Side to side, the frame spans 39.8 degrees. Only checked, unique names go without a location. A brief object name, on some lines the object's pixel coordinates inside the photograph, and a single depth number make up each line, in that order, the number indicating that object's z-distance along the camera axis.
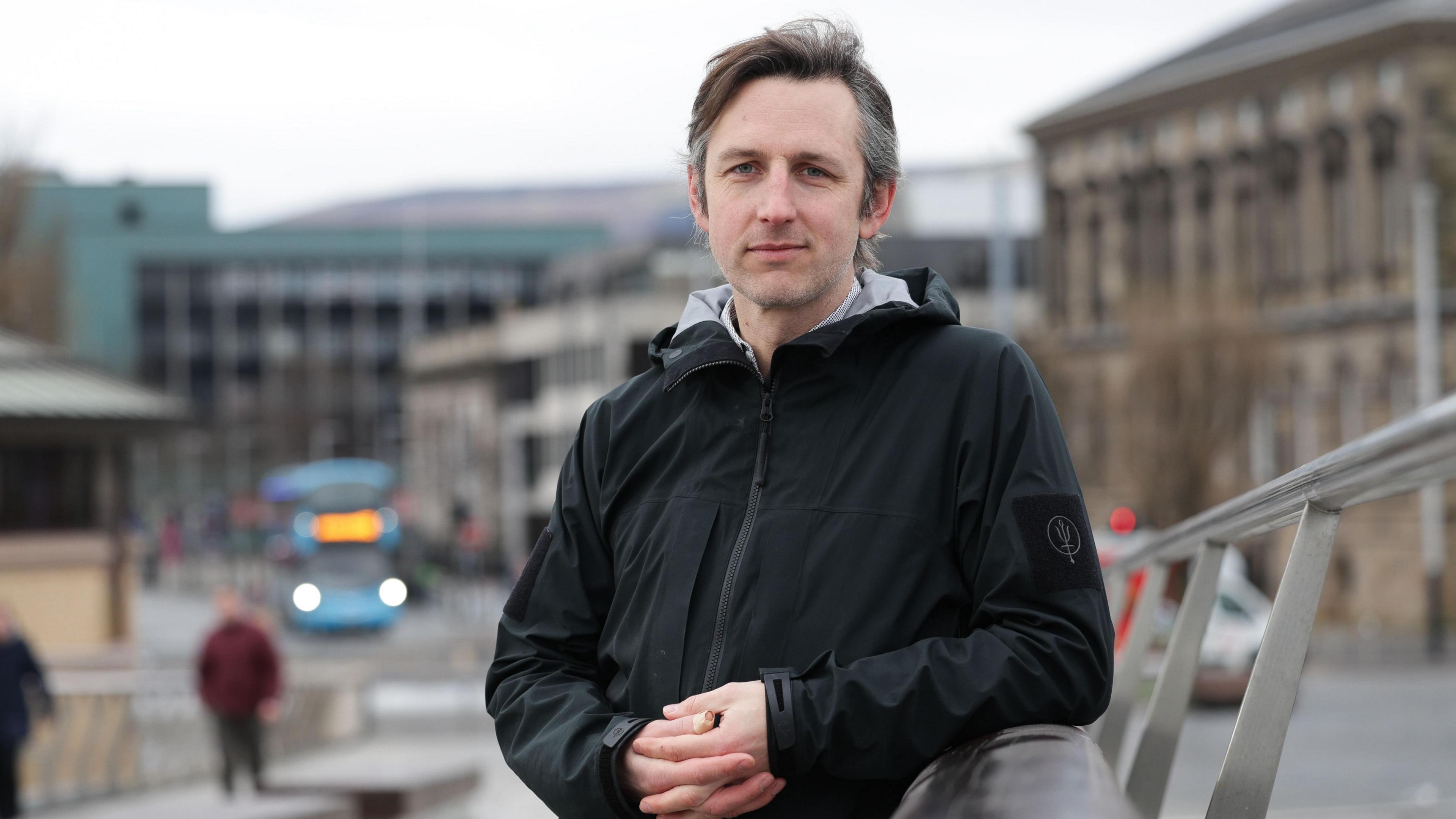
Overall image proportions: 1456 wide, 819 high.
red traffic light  20.47
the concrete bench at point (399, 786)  12.50
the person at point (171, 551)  82.50
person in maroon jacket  16.58
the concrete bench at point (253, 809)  9.88
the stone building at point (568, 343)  77.88
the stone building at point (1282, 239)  46.66
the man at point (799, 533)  2.57
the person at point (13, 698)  14.23
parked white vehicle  25.11
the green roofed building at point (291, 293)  118.25
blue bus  52.59
